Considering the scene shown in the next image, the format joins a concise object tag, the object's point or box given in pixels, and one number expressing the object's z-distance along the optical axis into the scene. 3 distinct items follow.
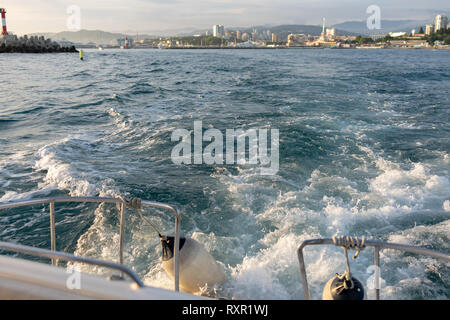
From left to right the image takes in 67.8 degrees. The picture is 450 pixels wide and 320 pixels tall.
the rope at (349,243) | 1.85
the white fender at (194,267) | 2.77
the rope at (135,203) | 2.38
